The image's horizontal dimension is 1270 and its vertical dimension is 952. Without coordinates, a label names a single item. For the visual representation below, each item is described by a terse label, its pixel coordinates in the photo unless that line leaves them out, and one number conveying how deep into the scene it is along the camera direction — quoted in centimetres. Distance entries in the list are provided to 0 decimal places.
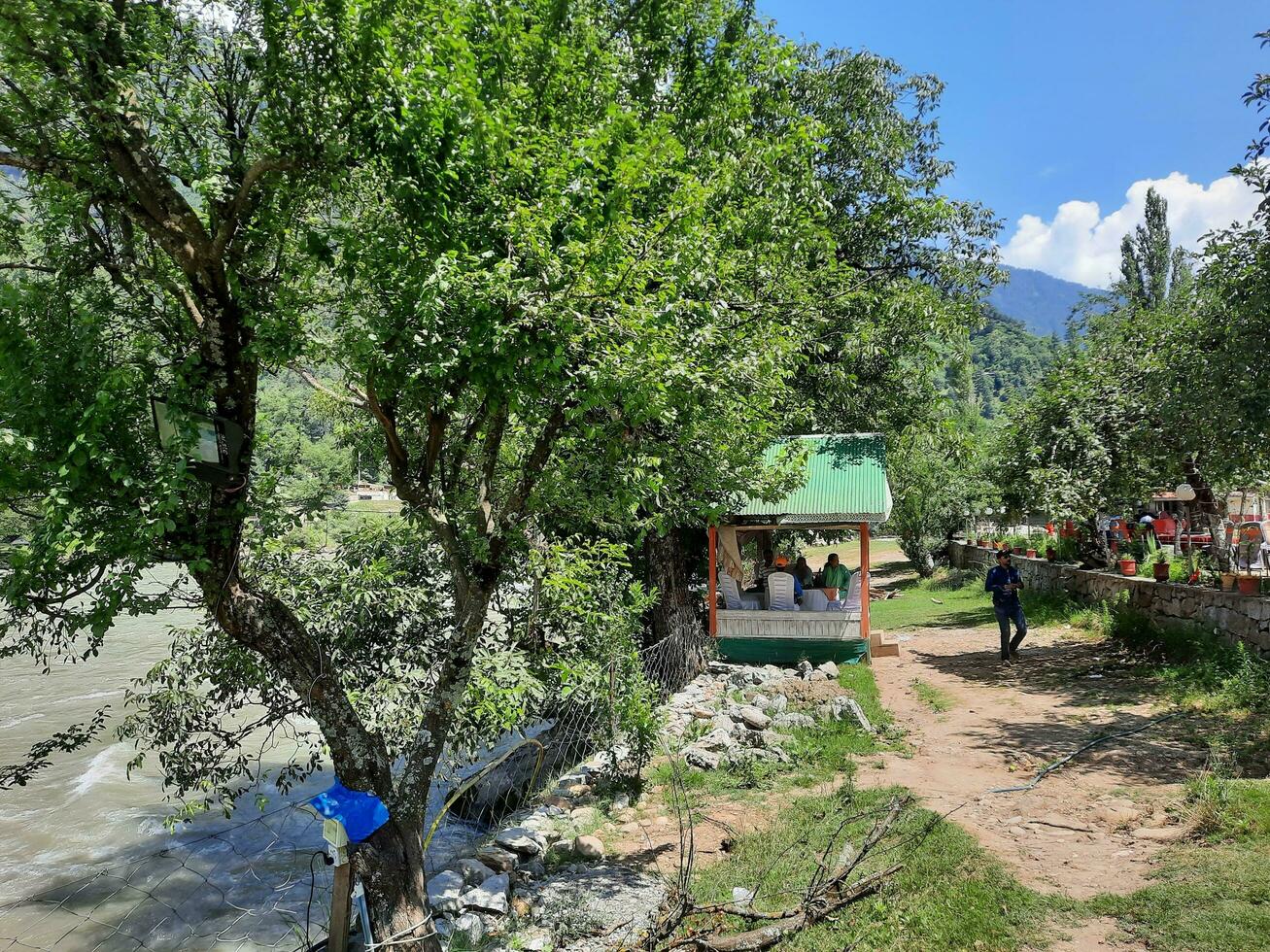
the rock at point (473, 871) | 629
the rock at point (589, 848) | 656
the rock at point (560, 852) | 671
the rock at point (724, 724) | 938
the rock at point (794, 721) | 941
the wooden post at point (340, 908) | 423
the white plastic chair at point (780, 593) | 1297
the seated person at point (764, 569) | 1627
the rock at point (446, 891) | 567
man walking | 1230
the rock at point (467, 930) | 532
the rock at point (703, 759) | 842
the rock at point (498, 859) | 654
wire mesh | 789
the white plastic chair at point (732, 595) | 1341
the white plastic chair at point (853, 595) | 1289
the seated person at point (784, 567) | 1337
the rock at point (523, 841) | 675
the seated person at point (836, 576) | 1349
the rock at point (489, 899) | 569
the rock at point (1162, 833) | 568
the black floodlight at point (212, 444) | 389
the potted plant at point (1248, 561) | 966
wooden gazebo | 1230
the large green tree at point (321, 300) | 402
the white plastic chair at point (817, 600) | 1295
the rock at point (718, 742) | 880
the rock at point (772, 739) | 872
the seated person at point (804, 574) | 1396
